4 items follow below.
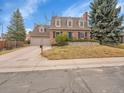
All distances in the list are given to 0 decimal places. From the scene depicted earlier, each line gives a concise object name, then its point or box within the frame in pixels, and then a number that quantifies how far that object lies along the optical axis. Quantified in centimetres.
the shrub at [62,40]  1343
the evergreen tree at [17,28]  2318
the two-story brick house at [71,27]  1682
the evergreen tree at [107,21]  1362
